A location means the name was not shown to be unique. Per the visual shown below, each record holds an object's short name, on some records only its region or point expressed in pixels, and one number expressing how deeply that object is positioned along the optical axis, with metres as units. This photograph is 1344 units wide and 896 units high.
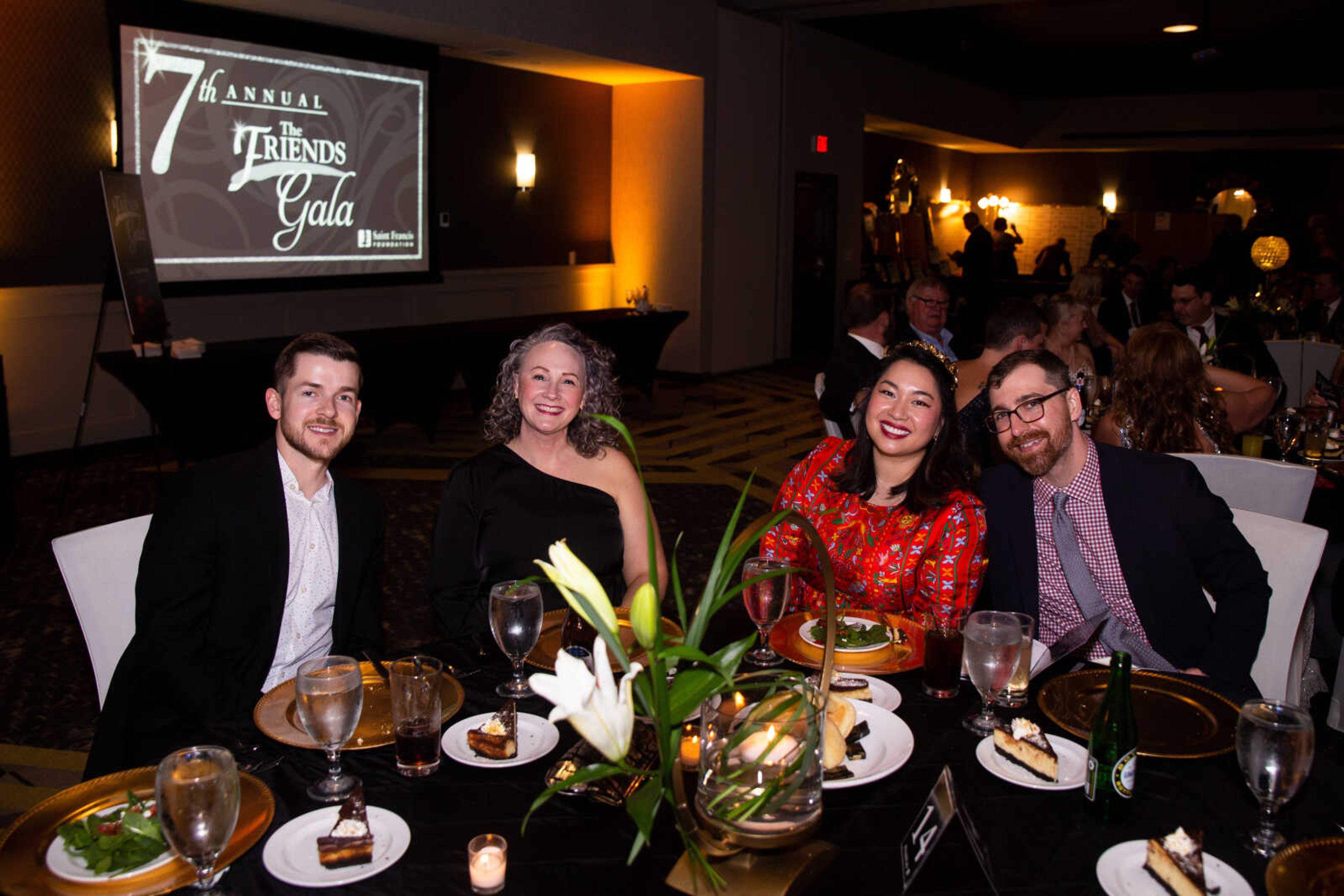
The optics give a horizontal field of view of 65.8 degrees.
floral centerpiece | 1.11
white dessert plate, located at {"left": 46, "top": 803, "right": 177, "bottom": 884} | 1.24
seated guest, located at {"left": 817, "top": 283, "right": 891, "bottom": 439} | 4.97
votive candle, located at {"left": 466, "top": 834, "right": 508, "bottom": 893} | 1.25
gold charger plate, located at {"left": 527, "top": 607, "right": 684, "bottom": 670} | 1.84
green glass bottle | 1.39
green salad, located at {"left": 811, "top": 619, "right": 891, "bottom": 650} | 1.93
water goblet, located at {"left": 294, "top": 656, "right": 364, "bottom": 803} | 1.42
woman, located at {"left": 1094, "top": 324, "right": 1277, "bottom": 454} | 3.54
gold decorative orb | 10.20
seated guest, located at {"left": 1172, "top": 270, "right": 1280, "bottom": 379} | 5.39
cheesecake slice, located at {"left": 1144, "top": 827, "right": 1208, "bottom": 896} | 1.22
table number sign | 1.22
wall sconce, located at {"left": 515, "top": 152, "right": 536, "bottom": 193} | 9.74
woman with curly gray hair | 2.56
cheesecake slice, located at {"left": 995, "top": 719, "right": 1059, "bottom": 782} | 1.49
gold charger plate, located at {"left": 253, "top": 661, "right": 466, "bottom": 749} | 1.58
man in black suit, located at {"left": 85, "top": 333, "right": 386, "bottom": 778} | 2.04
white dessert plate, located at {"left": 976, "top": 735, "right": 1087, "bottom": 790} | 1.49
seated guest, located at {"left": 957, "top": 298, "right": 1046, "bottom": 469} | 4.75
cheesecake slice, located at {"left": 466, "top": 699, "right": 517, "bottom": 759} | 1.56
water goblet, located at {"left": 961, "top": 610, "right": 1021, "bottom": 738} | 1.60
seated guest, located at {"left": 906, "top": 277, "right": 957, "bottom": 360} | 6.28
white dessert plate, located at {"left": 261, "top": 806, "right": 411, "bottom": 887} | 1.27
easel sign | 5.87
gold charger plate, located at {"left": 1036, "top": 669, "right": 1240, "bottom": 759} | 1.59
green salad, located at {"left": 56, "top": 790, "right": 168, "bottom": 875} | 1.27
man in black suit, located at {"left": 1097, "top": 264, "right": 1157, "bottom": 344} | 8.12
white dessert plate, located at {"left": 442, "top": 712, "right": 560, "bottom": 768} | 1.55
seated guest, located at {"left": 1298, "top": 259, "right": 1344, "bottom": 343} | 7.86
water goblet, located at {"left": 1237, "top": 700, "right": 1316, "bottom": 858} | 1.30
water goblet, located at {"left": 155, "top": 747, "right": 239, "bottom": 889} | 1.17
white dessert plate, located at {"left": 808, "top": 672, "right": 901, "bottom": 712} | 1.73
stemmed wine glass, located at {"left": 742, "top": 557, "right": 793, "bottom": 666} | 1.83
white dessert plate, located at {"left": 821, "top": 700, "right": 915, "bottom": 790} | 1.50
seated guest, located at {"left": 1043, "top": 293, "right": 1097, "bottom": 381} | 5.66
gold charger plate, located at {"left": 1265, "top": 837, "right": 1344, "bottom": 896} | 1.24
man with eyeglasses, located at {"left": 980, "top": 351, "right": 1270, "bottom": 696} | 2.30
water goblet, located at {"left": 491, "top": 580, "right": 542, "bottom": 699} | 1.72
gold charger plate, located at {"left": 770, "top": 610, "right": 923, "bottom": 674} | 1.86
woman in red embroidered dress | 2.46
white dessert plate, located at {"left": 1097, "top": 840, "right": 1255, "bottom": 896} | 1.25
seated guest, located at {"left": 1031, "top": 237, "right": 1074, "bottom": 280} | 16.55
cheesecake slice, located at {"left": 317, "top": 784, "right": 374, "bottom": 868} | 1.29
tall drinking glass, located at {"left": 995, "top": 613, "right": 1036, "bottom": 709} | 1.69
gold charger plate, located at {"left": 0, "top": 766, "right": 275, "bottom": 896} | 1.23
